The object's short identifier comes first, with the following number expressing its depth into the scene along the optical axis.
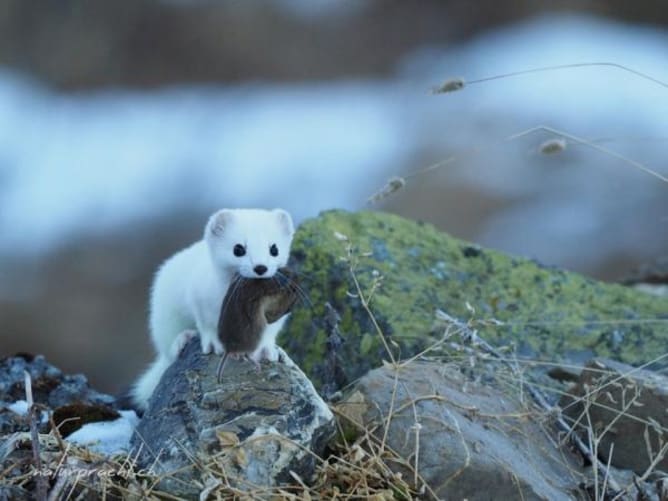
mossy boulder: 8.95
